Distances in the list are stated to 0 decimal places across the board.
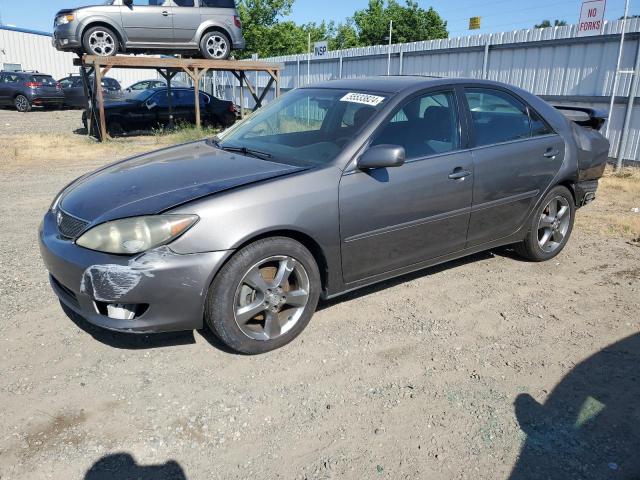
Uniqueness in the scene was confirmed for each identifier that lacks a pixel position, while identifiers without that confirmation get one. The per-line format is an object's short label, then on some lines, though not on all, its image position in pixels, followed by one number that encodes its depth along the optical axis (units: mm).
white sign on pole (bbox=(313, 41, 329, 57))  18364
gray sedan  2881
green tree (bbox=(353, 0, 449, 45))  46062
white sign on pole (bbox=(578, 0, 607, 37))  9516
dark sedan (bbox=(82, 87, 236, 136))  15219
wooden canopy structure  13023
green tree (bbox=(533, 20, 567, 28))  74356
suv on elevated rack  12758
